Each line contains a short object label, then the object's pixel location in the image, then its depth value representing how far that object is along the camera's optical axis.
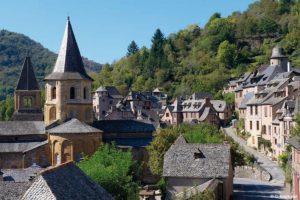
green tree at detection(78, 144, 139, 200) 36.59
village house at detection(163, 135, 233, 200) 42.44
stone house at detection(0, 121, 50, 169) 54.97
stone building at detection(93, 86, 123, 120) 121.88
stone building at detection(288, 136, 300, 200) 40.41
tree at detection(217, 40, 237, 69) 144.75
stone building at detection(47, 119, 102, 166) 53.00
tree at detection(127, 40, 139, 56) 189.38
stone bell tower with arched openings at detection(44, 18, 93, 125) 57.00
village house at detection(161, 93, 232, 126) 100.56
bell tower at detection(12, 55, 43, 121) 77.25
